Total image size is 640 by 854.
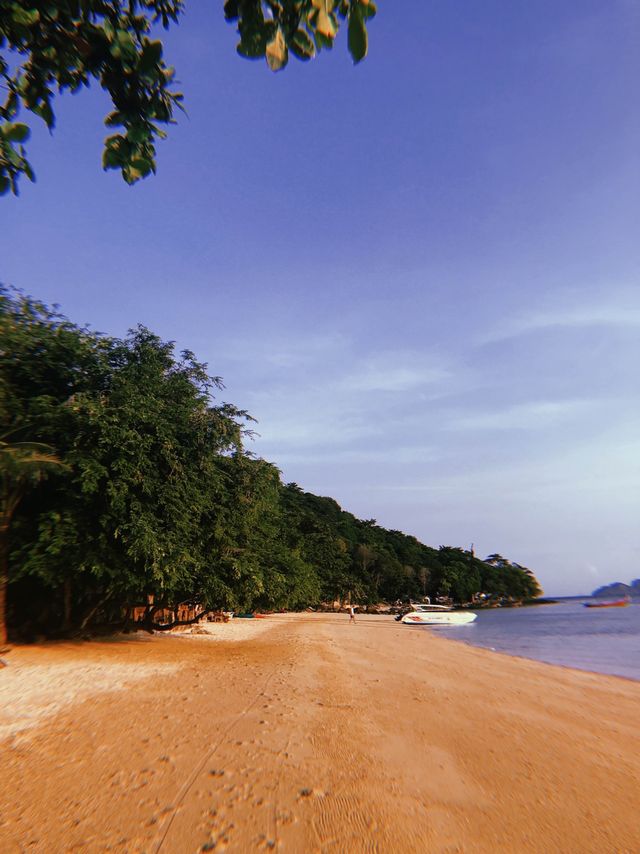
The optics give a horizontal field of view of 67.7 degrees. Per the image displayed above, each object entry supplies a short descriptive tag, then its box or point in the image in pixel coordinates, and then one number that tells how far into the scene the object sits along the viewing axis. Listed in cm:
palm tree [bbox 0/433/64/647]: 1212
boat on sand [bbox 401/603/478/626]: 4794
